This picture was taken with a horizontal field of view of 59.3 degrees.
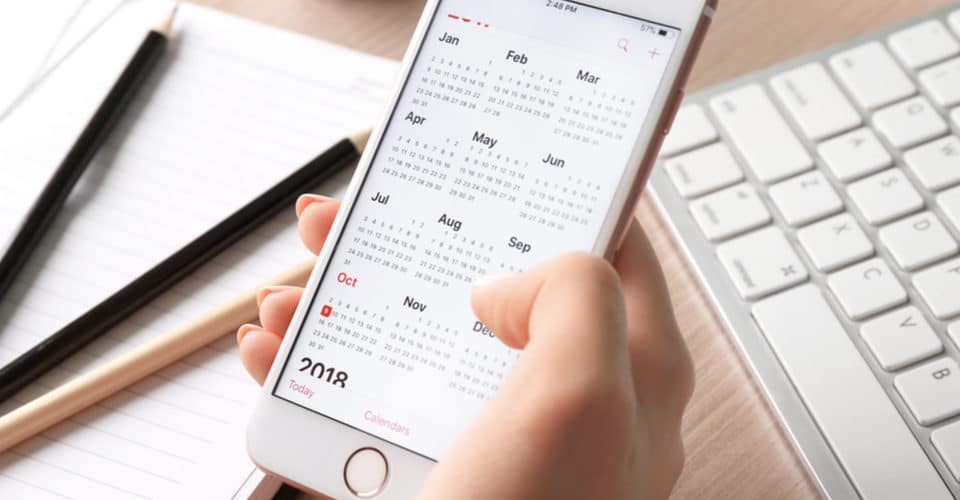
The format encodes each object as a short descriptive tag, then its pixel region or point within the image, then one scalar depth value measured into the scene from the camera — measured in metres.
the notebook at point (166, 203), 0.42
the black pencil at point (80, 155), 0.49
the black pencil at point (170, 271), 0.44
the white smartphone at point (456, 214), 0.38
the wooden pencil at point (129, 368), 0.42
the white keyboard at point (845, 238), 0.40
